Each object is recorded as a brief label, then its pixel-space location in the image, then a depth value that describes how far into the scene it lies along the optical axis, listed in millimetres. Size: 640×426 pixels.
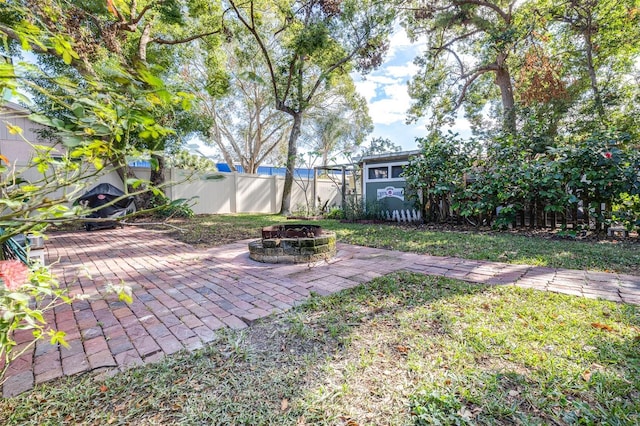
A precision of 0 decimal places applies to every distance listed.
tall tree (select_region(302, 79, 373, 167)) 19969
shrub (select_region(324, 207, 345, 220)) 9861
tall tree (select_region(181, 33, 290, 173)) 16891
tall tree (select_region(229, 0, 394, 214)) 9423
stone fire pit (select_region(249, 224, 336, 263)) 3871
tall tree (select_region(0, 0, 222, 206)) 6051
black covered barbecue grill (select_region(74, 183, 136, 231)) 6918
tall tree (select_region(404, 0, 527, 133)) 8969
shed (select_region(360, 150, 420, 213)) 8773
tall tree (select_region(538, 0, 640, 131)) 8219
